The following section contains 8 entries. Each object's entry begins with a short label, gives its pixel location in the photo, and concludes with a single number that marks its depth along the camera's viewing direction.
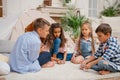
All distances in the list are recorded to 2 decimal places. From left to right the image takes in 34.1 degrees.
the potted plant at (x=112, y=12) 4.71
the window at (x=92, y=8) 5.10
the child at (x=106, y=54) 2.12
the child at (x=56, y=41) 2.57
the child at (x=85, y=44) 2.57
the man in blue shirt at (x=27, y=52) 2.11
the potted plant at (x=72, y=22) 4.34
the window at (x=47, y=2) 4.75
